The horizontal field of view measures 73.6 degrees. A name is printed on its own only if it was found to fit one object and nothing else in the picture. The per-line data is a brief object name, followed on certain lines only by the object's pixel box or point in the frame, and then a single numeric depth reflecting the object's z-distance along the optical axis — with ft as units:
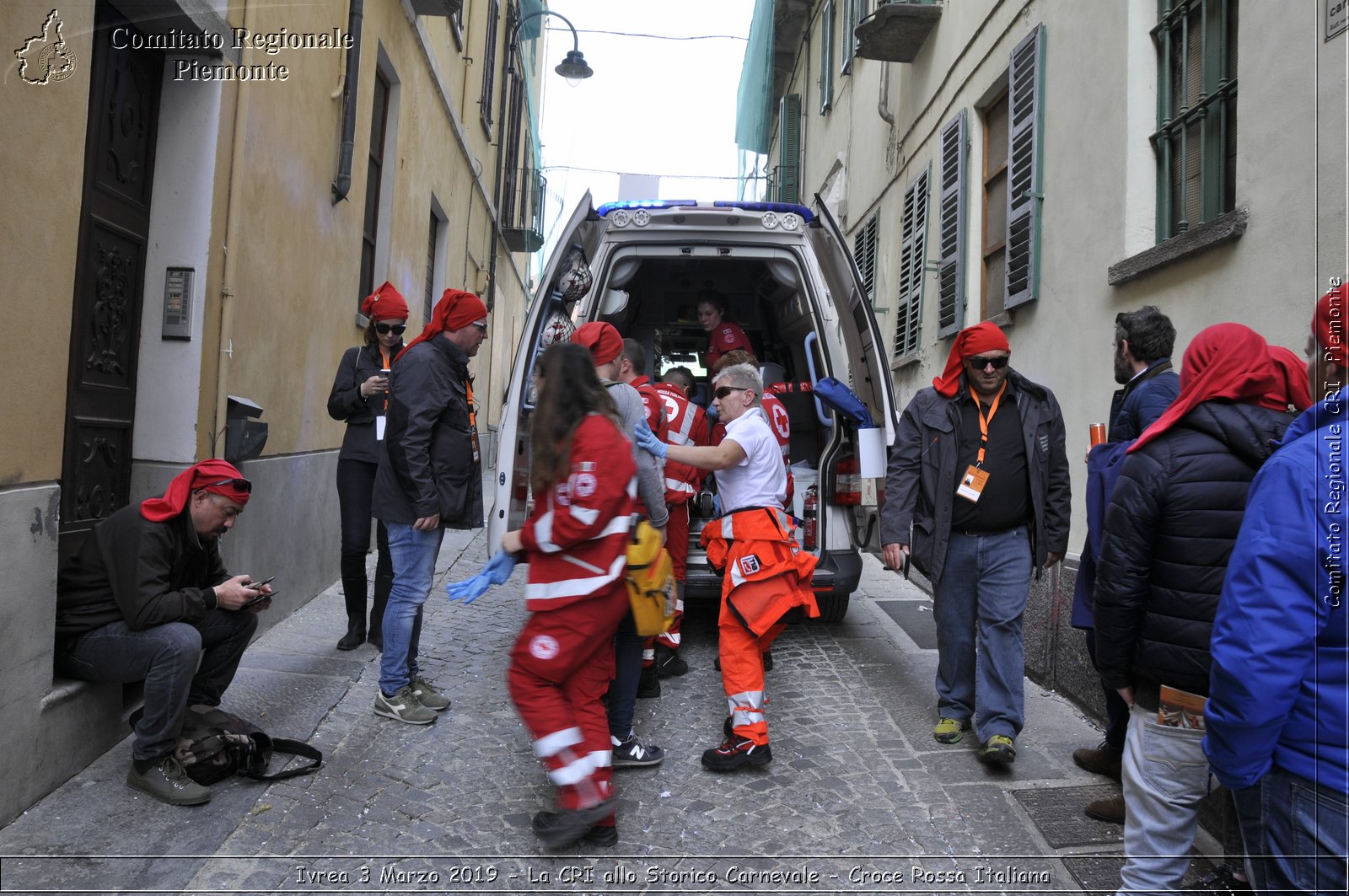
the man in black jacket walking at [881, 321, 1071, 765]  12.25
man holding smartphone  9.89
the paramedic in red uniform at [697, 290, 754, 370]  21.18
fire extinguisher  16.94
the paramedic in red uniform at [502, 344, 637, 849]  9.09
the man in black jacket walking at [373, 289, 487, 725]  12.50
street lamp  41.04
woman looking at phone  15.72
